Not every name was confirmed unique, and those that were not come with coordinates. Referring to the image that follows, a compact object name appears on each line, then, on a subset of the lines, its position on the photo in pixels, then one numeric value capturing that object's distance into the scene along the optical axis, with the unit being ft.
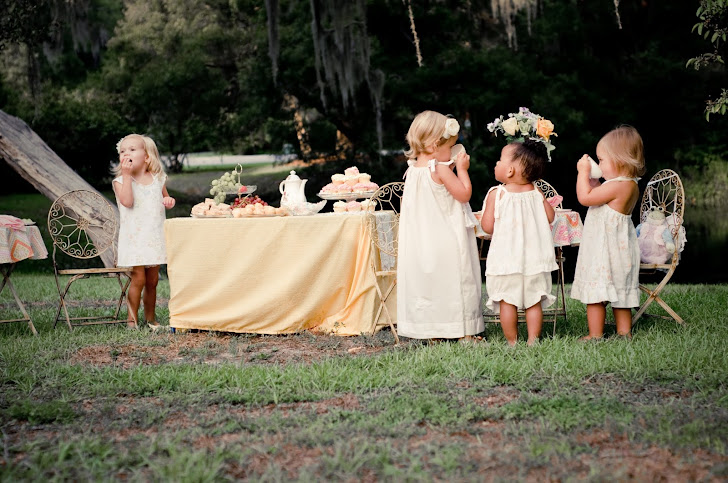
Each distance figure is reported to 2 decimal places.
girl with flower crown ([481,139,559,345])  16.94
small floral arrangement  18.28
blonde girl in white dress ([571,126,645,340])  17.66
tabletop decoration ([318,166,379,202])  20.43
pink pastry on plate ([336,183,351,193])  20.53
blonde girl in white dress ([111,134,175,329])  21.38
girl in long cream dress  17.28
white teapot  21.15
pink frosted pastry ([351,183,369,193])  20.43
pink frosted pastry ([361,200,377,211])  19.27
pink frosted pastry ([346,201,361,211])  20.34
